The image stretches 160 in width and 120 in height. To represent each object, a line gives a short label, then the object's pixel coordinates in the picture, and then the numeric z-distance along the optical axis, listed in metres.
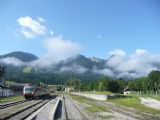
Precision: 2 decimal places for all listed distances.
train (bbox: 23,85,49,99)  26.71
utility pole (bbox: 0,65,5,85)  47.15
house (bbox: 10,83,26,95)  58.87
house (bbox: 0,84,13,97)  34.83
